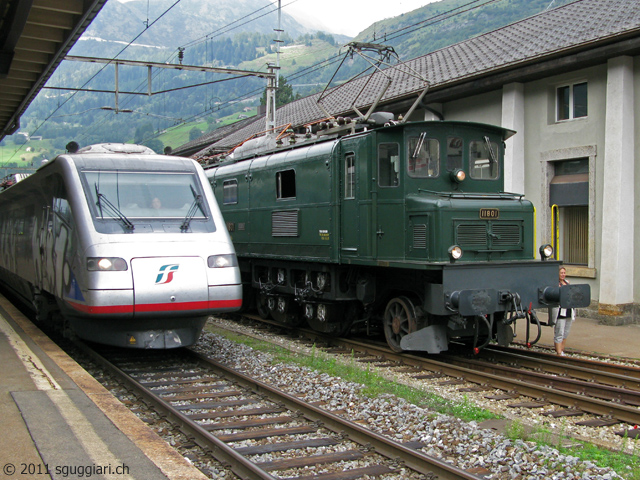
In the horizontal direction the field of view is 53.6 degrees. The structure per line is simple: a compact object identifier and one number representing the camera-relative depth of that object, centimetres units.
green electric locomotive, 902
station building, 1362
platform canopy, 956
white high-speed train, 770
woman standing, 996
